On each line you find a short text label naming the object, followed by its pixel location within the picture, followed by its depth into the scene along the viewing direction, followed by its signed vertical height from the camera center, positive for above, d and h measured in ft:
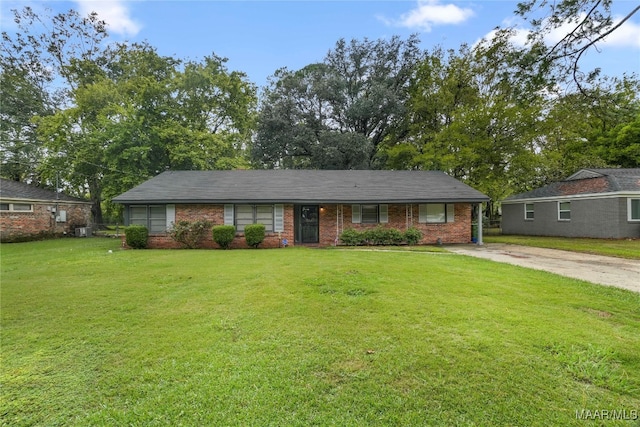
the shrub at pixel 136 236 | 43.83 -2.26
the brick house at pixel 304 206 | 46.98 +1.92
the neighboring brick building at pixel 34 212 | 55.31 +1.77
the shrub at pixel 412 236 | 46.37 -2.85
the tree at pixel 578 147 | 64.95 +17.00
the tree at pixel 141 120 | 67.05 +24.26
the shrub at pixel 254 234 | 44.09 -2.17
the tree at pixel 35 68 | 75.87 +38.88
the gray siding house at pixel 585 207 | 47.44 +1.47
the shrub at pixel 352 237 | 46.26 -2.91
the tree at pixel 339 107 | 76.59 +28.41
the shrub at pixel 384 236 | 46.32 -2.85
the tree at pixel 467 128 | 62.75 +18.59
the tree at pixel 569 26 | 13.41 +8.39
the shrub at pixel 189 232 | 44.45 -1.80
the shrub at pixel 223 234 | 43.75 -2.13
